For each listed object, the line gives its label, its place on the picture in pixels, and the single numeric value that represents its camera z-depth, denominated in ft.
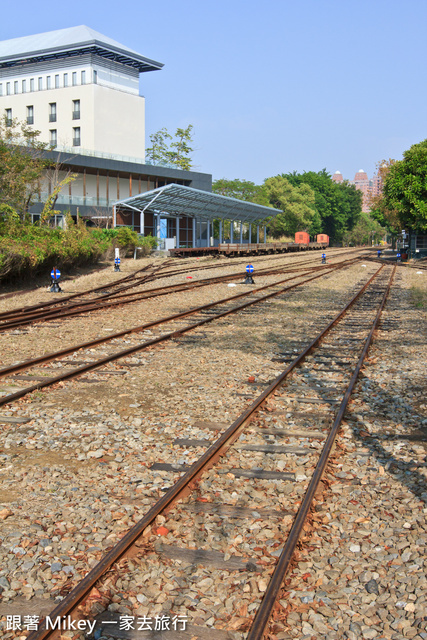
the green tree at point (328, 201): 443.77
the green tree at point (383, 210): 245.04
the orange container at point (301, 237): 285.64
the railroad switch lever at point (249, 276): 84.12
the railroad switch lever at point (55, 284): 72.43
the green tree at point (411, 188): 163.32
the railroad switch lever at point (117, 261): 95.96
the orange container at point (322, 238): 333.76
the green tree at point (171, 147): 284.49
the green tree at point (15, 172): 97.50
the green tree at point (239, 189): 322.32
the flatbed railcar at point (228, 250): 165.68
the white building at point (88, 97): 201.26
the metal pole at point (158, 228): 175.96
